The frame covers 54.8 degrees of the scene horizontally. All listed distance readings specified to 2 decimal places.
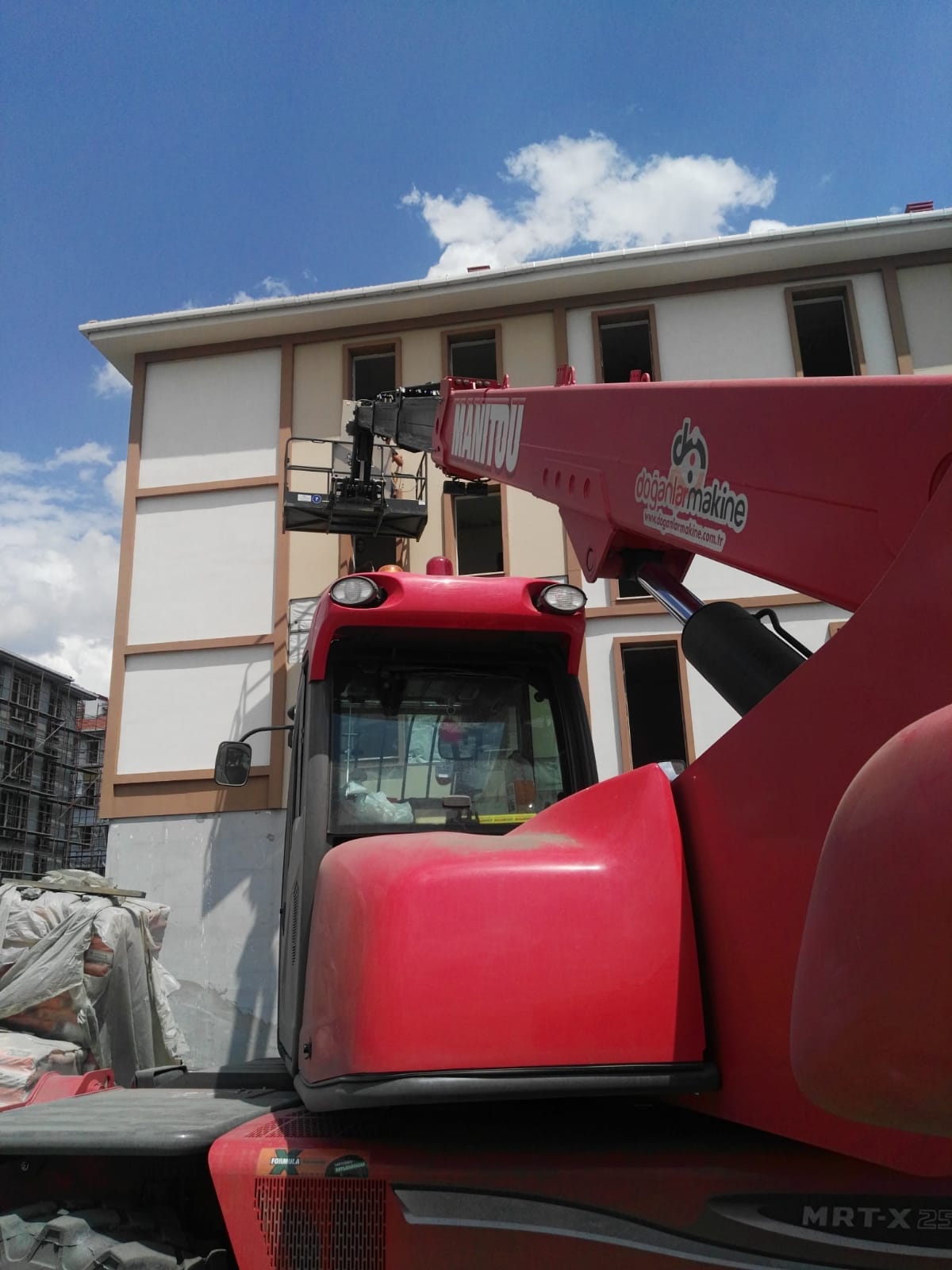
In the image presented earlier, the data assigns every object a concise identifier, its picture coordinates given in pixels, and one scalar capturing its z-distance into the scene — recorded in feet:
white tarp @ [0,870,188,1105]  23.09
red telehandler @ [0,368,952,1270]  3.96
